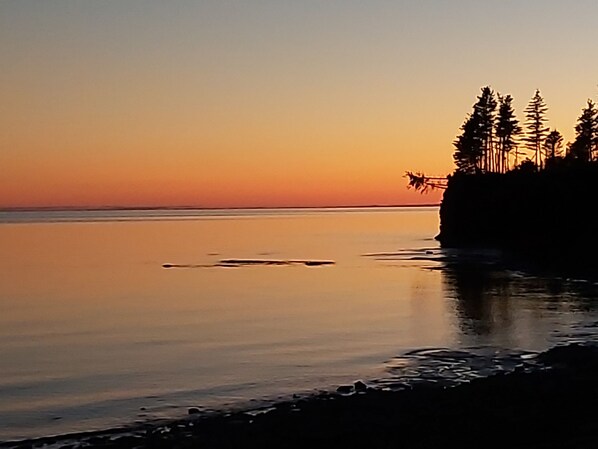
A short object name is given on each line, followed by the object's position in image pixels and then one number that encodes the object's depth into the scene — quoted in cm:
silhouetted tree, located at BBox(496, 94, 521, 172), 10081
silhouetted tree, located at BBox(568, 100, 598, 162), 9782
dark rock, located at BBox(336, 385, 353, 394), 1776
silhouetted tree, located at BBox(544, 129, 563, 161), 11319
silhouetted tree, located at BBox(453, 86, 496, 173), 10106
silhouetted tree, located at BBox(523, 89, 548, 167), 10881
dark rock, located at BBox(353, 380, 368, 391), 1795
